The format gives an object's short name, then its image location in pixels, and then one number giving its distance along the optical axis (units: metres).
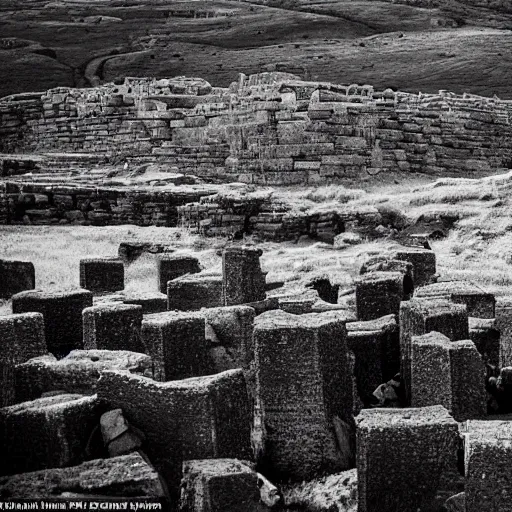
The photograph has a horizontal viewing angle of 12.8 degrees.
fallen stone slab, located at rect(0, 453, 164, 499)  12.12
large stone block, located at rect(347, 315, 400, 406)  17.78
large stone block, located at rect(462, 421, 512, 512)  11.87
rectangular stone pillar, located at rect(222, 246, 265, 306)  21.16
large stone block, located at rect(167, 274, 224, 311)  21.14
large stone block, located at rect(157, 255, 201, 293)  24.33
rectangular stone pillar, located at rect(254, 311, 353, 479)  15.02
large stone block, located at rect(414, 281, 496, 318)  20.28
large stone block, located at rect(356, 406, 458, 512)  12.84
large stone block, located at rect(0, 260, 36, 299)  23.69
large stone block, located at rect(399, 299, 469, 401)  17.14
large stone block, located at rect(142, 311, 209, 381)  15.88
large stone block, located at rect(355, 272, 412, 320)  20.45
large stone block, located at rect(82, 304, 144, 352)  17.84
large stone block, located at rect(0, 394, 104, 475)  13.49
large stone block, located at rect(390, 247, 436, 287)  24.20
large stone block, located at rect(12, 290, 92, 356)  19.29
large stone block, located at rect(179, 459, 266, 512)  12.25
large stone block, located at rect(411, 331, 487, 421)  15.45
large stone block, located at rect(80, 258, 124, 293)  23.80
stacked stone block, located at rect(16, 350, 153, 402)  15.22
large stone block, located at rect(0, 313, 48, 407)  15.58
